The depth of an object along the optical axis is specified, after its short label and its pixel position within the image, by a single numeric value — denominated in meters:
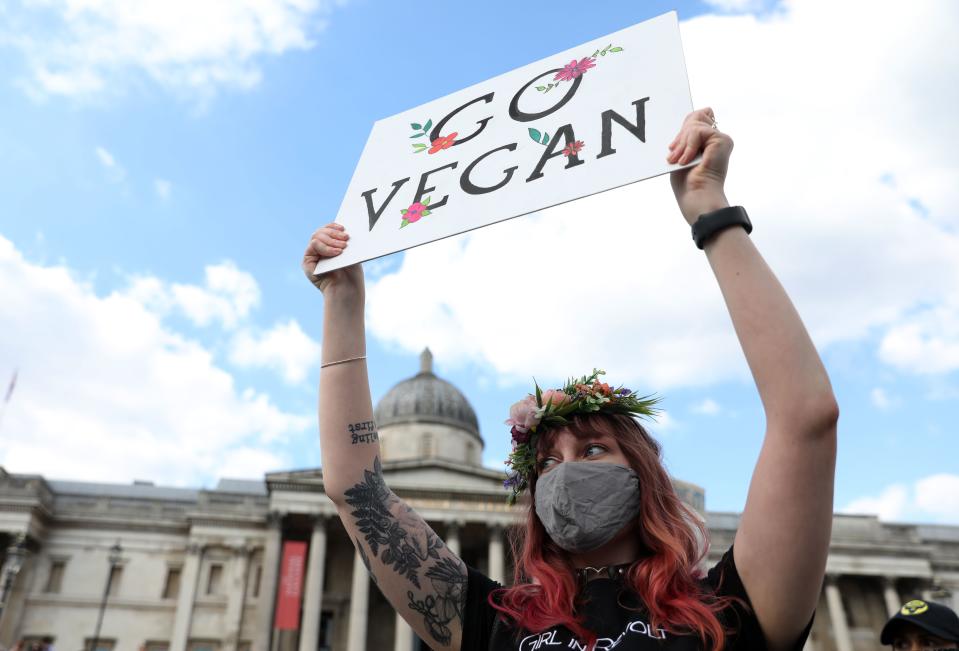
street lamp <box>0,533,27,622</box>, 20.25
